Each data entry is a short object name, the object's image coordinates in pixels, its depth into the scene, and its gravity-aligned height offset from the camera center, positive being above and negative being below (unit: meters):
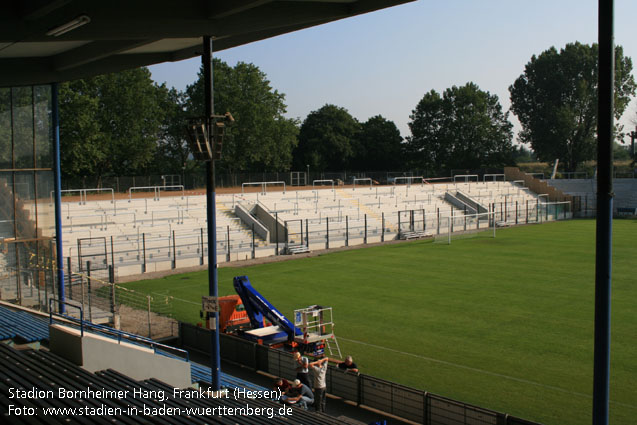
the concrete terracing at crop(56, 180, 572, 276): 33.75 -3.25
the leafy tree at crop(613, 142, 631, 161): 101.74 +3.85
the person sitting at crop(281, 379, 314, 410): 11.86 -4.42
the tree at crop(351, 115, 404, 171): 96.94 +4.45
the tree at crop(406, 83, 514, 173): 93.81 +6.81
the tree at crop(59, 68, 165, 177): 54.78 +5.41
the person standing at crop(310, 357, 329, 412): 12.15 -4.28
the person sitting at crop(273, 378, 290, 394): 12.39 -4.38
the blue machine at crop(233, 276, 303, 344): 16.45 -4.06
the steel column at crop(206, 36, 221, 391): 11.07 -0.87
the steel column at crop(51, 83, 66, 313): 18.05 +0.17
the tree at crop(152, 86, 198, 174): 72.62 +4.51
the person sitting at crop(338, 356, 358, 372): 13.25 -4.26
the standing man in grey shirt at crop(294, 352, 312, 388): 12.42 -4.07
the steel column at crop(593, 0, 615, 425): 5.84 -0.36
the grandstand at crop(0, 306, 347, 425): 7.88 -3.37
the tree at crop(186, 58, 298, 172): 72.62 +8.37
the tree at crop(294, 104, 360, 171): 94.69 +5.78
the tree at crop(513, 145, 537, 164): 155.04 +4.84
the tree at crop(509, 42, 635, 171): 85.56 +11.27
